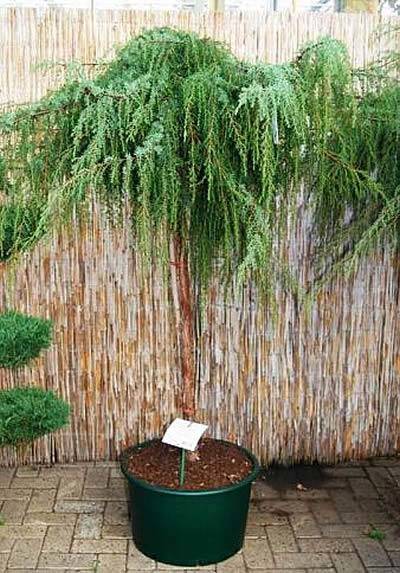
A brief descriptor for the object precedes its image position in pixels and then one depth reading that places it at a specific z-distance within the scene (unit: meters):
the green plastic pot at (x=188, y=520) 2.64
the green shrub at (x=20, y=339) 2.65
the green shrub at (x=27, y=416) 2.68
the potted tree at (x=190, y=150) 2.17
